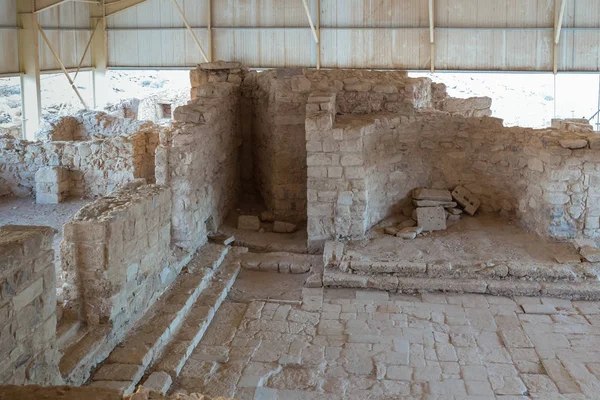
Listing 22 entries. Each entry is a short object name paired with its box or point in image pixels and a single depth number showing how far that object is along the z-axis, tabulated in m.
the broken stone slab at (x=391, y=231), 8.52
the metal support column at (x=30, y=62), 16.12
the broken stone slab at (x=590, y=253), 7.50
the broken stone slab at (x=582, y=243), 7.76
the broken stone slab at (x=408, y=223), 8.79
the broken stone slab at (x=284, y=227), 9.09
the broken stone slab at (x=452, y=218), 8.98
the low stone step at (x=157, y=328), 5.14
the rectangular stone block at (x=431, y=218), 8.68
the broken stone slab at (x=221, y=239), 8.55
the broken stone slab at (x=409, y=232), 8.38
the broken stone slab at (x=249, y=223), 9.12
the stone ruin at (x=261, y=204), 5.35
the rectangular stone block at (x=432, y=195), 9.01
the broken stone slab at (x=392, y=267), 7.52
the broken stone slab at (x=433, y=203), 8.97
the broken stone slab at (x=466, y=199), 9.09
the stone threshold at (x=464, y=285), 7.16
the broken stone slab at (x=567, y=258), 7.50
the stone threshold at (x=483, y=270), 7.33
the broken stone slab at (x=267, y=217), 9.46
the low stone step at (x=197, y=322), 5.59
